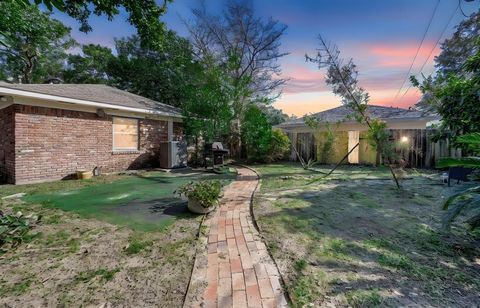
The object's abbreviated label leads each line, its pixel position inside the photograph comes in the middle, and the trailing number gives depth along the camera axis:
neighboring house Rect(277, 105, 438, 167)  9.97
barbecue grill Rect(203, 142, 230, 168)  9.22
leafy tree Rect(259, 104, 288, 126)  27.61
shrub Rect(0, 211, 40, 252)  2.71
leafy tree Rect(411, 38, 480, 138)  3.62
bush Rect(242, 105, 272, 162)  10.90
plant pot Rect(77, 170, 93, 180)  7.07
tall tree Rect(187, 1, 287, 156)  14.68
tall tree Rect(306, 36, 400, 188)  5.74
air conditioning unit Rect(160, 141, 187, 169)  9.13
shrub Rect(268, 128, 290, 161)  11.17
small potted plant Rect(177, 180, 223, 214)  3.75
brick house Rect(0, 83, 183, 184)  6.16
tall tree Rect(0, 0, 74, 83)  9.88
